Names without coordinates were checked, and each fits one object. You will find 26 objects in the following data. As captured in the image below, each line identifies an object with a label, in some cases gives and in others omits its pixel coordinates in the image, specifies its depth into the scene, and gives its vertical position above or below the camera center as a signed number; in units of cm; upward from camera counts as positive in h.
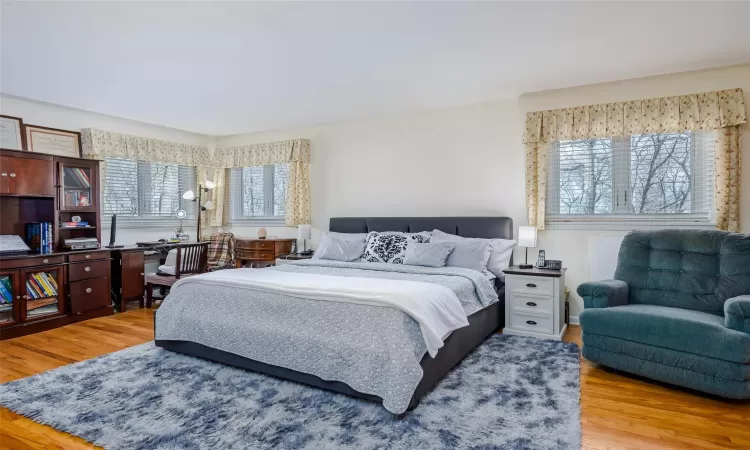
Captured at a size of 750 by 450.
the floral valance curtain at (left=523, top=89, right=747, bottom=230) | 361 +89
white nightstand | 373 -76
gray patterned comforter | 236 -71
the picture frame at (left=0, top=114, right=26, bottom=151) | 430 +96
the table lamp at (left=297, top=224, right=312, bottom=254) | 563 -14
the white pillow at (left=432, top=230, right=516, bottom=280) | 419 -36
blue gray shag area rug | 210 -109
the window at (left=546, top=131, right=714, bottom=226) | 386 +39
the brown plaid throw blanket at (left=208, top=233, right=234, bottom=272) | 584 -40
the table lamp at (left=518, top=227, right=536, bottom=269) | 399 -17
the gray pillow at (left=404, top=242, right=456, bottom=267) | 406 -33
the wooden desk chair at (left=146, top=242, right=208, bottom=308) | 477 -50
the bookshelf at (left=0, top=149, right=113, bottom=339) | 402 -32
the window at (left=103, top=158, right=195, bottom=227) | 546 +45
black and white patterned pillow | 441 -27
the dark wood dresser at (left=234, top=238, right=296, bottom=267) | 570 -39
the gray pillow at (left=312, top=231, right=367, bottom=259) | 481 -19
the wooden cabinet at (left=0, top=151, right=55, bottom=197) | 406 +50
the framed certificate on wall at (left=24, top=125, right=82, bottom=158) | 454 +95
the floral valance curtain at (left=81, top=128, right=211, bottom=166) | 506 +102
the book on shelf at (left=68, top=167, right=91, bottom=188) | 470 +54
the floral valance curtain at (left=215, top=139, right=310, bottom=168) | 590 +103
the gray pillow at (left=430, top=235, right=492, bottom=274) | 402 -34
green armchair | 249 -65
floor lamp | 612 +37
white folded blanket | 252 -47
